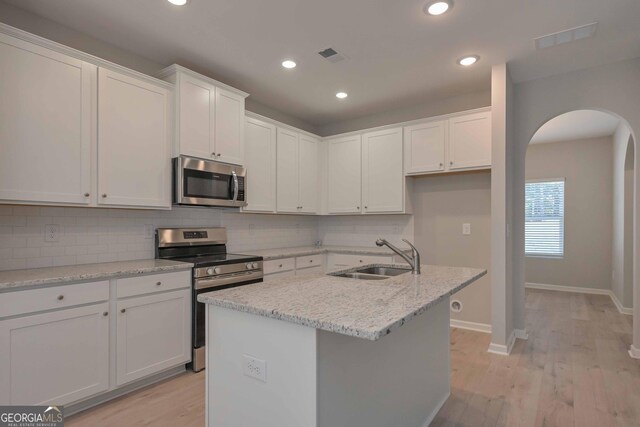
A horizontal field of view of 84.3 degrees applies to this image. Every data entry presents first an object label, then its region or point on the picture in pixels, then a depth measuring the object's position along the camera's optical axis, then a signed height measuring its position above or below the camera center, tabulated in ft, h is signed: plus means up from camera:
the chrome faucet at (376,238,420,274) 7.02 -0.92
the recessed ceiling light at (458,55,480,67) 10.07 +4.45
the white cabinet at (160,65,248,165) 9.68 +2.81
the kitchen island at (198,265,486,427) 4.07 -1.85
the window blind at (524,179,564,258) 20.67 -0.26
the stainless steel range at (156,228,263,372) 9.29 -1.40
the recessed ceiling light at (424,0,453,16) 7.48 +4.47
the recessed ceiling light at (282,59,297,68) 10.32 +4.43
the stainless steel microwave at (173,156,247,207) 9.62 +0.86
